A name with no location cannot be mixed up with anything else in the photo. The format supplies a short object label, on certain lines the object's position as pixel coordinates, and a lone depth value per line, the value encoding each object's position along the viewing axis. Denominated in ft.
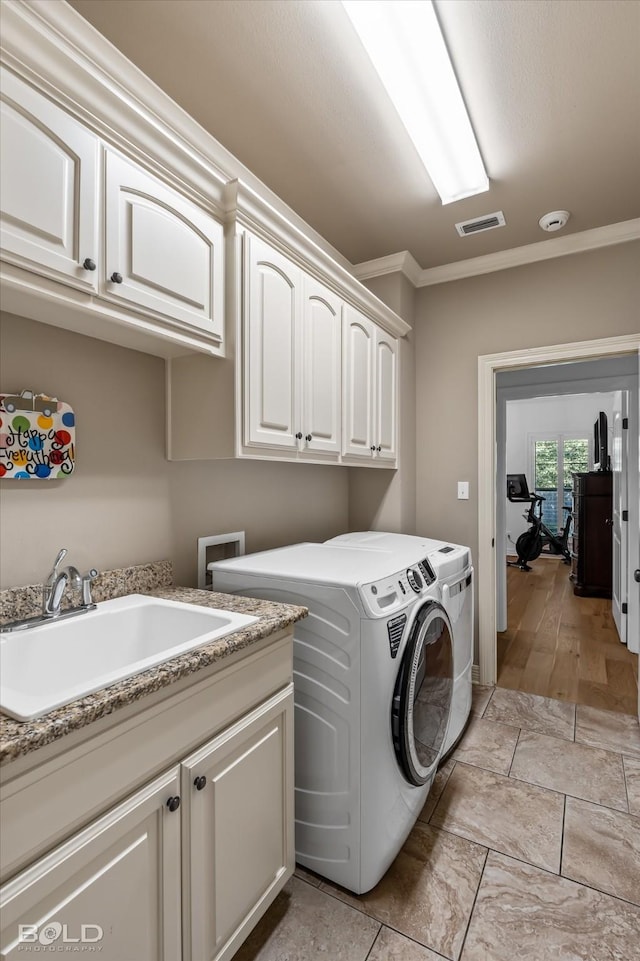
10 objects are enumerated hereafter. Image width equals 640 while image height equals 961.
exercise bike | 21.83
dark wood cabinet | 17.21
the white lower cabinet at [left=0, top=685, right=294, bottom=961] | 2.63
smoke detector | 7.77
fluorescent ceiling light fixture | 4.33
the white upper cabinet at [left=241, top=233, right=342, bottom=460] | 5.52
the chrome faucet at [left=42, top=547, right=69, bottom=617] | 4.29
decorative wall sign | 4.24
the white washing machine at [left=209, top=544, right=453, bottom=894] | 4.80
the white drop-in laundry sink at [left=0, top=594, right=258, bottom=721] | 3.80
